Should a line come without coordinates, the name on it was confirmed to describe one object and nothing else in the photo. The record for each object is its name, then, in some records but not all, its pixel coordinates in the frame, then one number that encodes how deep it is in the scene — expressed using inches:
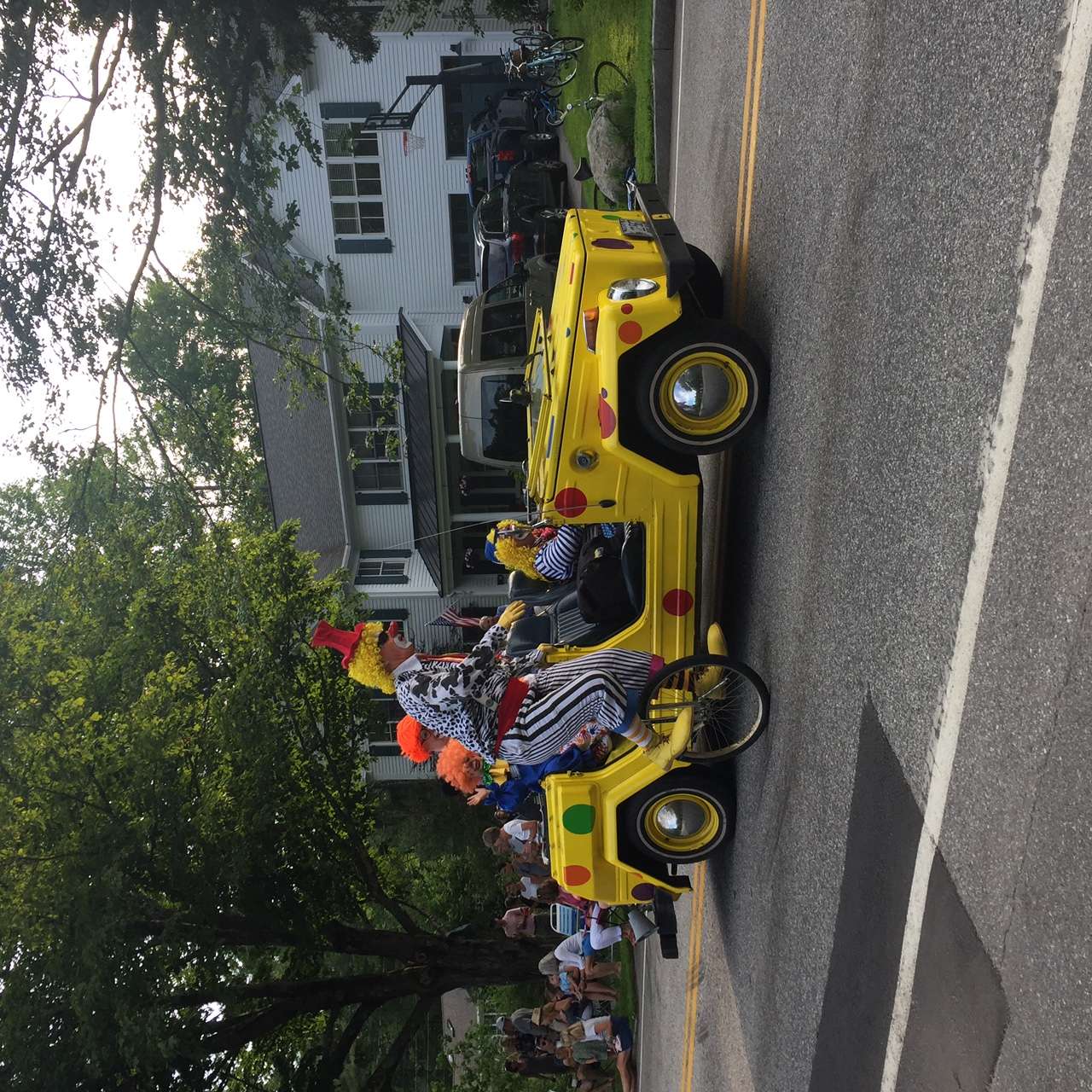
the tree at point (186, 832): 355.9
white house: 975.6
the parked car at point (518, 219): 738.2
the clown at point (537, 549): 362.9
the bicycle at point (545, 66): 751.7
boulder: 535.2
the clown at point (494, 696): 239.0
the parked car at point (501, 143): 860.0
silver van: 475.2
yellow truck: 249.4
